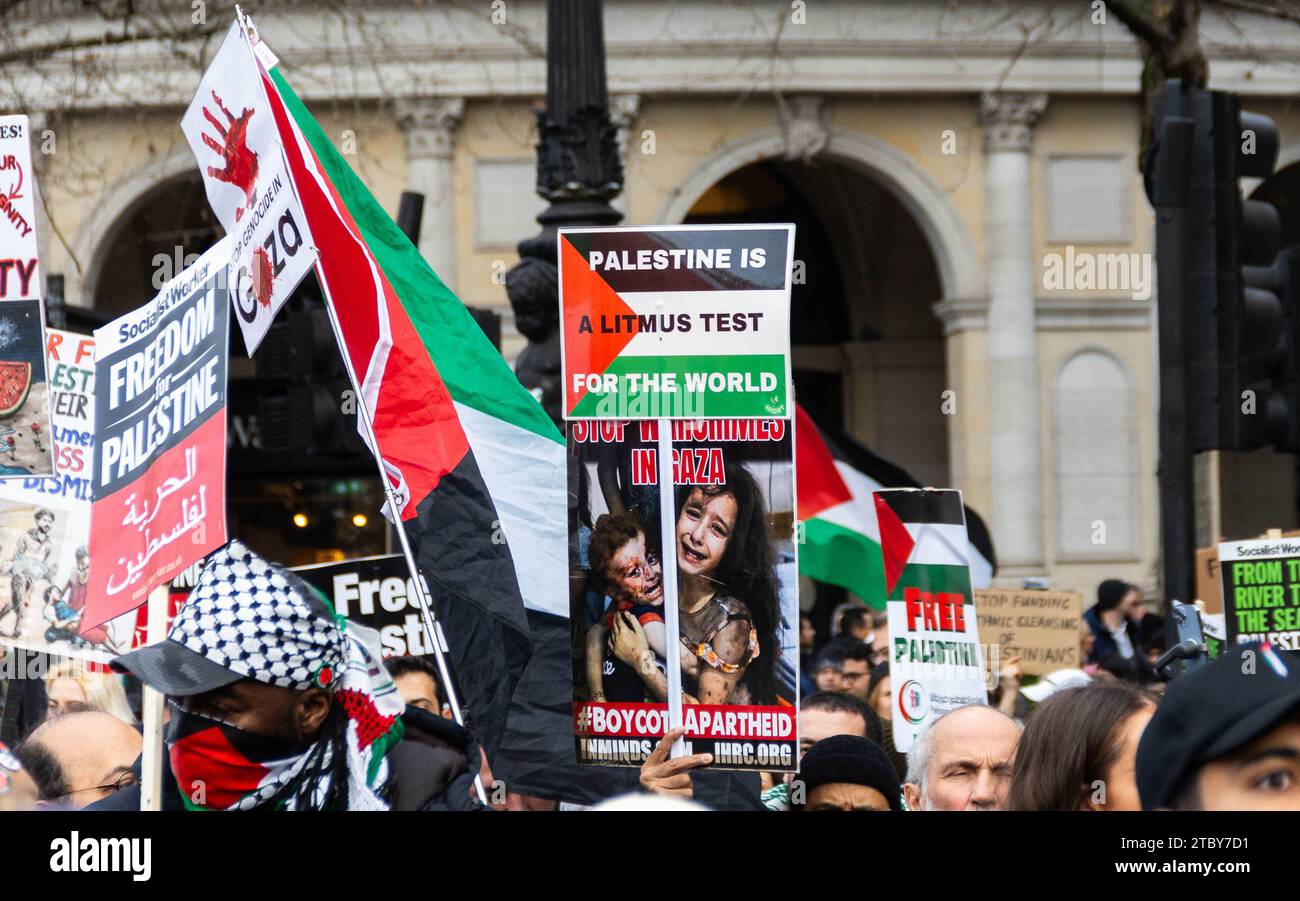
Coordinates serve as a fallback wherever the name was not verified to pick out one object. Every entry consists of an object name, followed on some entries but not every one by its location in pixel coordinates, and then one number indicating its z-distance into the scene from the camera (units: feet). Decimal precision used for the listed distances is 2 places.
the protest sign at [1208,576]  26.76
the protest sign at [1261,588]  21.79
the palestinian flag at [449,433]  14.14
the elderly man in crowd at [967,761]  14.79
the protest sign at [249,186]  15.53
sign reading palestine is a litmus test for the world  14.35
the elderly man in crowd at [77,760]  16.43
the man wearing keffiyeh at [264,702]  11.87
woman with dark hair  11.34
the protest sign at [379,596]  25.05
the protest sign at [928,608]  19.36
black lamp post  25.76
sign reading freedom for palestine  15.30
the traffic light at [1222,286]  16.61
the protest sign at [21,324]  17.16
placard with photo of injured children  13.93
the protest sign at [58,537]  20.74
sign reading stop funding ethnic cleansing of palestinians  30.19
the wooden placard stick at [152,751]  13.38
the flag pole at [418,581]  13.83
